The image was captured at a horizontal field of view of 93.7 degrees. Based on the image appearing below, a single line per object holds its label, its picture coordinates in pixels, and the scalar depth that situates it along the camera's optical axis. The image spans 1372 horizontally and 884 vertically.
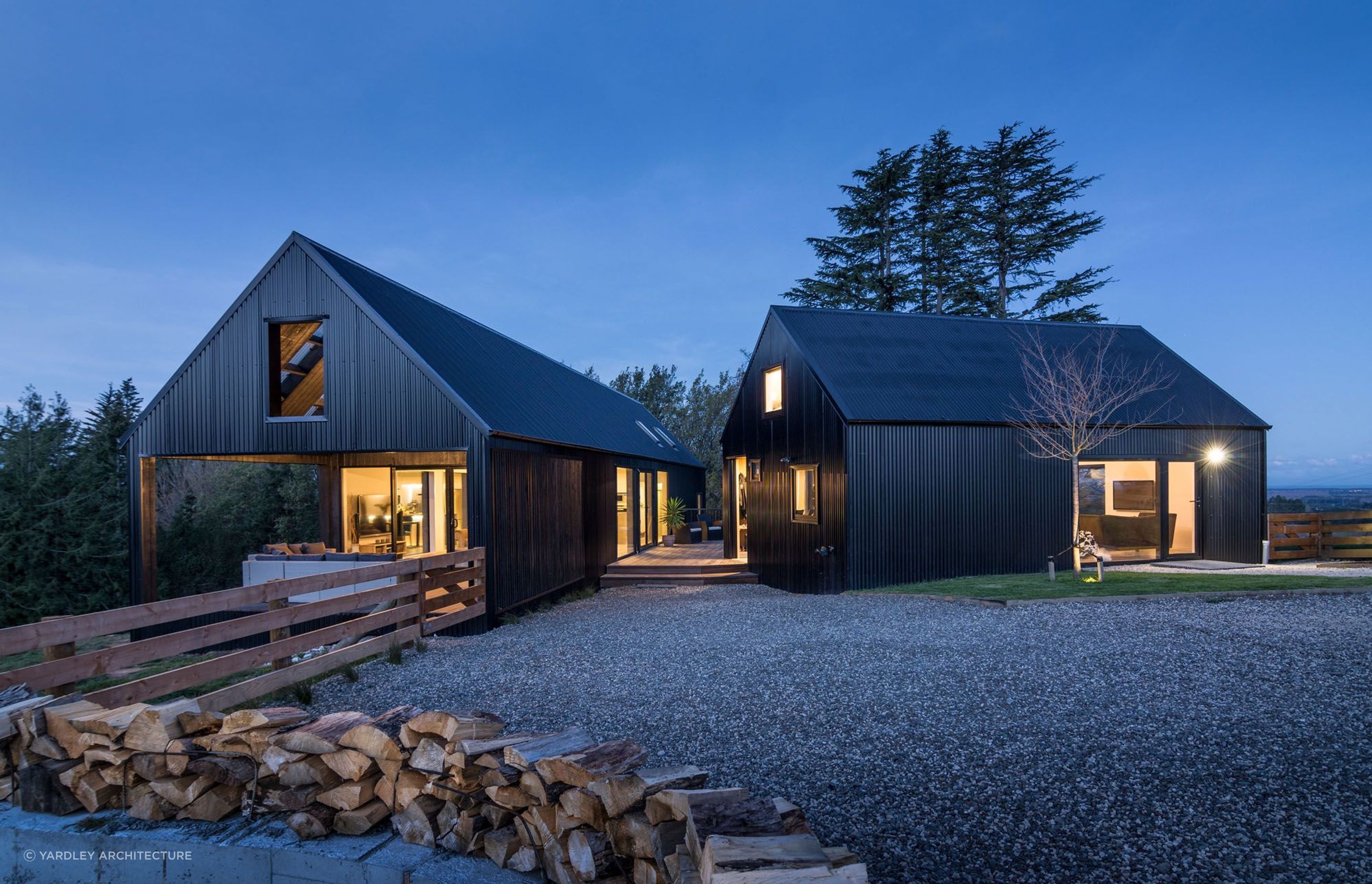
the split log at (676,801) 2.25
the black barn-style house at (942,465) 11.51
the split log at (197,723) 3.34
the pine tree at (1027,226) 25.41
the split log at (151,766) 3.27
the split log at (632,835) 2.32
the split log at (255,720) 3.26
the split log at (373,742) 3.01
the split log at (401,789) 3.01
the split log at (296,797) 3.08
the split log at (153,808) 3.27
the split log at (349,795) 3.03
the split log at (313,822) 3.03
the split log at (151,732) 3.26
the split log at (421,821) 2.94
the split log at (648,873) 2.25
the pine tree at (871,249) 25.61
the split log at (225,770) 3.20
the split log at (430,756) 2.92
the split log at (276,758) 3.10
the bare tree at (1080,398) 11.78
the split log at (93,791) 3.33
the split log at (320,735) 3.07
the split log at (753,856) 1.75
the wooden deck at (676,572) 13.76
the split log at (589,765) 2.55
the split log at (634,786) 2.40
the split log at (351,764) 3.03
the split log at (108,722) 3.30
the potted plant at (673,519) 19.88
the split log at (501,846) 2.74
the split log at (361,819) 3.02
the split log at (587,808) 2.49
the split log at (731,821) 2.06
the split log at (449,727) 2.92
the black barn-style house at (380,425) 9.39
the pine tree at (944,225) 25.73
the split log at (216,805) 3.21
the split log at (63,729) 3.37
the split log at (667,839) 2.25
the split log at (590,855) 2.43
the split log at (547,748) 2.71
